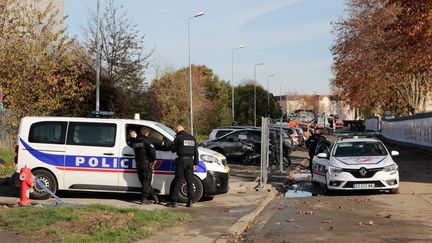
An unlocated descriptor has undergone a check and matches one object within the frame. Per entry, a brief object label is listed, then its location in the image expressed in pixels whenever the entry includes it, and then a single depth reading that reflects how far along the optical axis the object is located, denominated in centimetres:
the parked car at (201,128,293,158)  2452
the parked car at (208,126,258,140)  2757
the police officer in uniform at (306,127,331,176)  1736
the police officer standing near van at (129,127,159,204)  1150
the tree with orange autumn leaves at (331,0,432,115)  2440
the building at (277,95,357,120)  13025
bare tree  3269
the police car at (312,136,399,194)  1359
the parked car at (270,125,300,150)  3371
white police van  1206
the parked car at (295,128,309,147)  3755
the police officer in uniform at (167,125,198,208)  1134
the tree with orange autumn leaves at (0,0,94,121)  2019
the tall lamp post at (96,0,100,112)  2374
